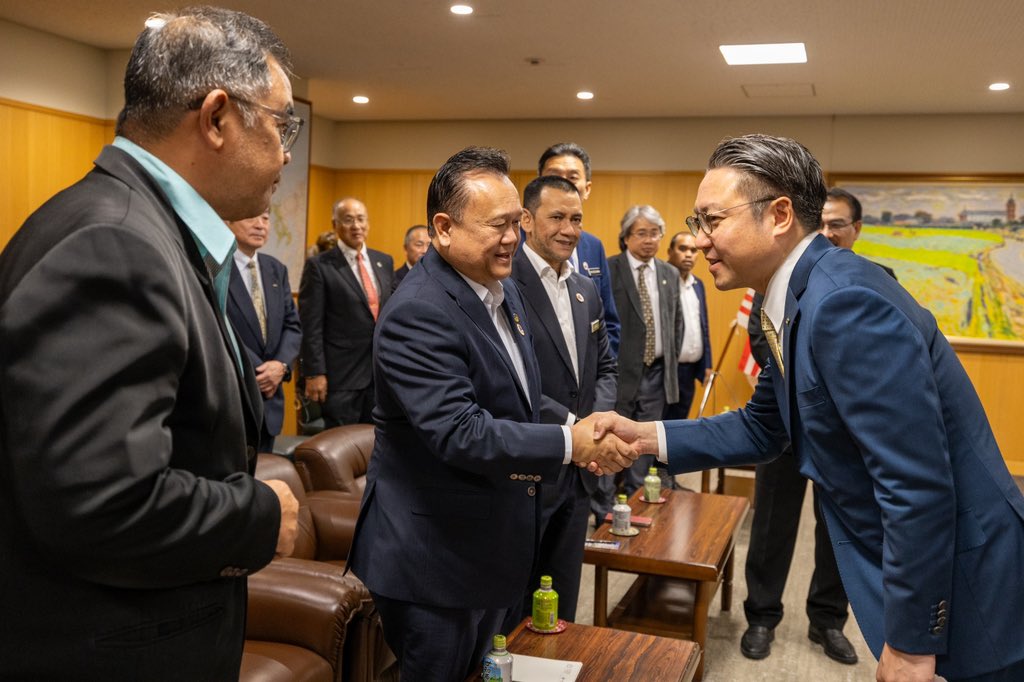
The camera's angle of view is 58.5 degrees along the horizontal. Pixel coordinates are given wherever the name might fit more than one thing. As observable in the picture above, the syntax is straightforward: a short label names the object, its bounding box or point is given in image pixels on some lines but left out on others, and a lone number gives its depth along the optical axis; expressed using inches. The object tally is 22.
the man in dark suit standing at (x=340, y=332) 205.8
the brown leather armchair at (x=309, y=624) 93.9
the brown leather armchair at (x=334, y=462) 139.6
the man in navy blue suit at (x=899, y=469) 59.0
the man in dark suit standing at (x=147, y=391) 38.6
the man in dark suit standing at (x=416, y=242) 259.6
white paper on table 84.6
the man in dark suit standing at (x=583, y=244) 152.0
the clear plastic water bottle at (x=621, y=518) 138.9
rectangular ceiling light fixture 228.4
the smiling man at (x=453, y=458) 75.4
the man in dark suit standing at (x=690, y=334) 237.0
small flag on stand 250.4
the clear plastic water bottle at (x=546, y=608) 93.7
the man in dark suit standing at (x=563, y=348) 106.4
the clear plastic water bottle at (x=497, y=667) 80.4
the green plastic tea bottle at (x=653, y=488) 158.9
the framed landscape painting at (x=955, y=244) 308.0
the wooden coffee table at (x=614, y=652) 87.3
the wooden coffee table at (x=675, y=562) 127.3
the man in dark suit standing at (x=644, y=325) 212.8
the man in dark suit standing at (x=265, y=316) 152.8
